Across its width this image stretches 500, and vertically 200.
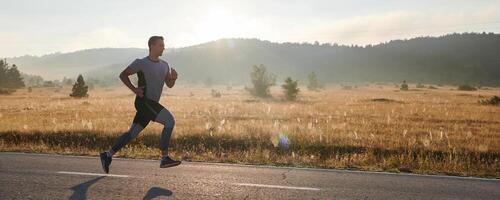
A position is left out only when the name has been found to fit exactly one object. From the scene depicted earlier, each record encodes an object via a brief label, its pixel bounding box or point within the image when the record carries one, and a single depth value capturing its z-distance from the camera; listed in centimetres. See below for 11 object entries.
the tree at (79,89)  5275
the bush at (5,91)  6408
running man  720
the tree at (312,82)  8988
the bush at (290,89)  4761
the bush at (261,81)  5612
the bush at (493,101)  3794
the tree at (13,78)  8150
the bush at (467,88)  8125
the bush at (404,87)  7739
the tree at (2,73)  7919
